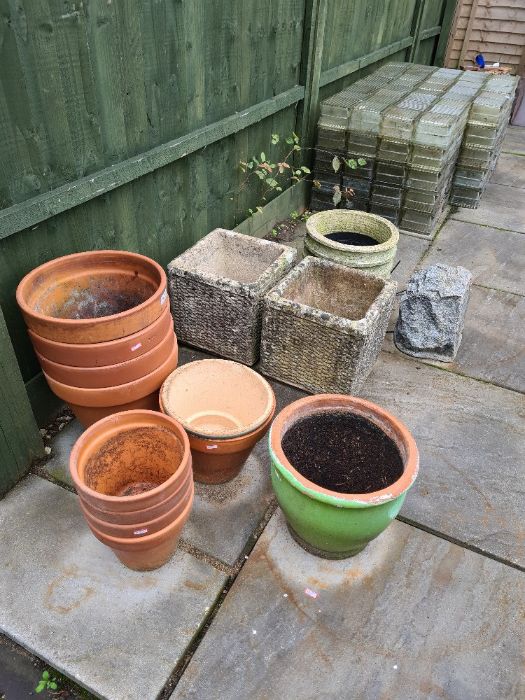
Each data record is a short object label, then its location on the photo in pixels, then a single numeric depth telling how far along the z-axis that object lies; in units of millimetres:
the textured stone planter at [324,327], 2689
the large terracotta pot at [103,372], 2170
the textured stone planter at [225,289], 2889
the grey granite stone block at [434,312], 3154
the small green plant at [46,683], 1788
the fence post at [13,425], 2178
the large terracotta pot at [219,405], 2277
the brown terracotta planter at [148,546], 1836
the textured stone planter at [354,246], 3295
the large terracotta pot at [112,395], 2242
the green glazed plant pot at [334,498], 1834
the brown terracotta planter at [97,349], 2096
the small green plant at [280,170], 3900
